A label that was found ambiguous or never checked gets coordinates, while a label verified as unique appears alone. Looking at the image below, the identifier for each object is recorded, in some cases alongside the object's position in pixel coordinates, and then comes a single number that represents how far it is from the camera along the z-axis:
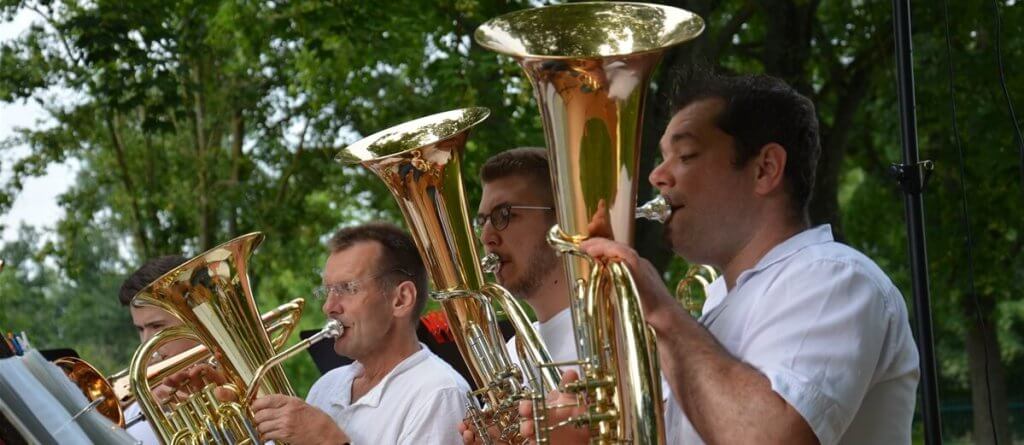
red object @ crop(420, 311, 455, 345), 4.75
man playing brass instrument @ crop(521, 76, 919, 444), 2.52
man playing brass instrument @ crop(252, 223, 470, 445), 3.88
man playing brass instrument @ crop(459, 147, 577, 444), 3.91
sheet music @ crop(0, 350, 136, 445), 2.60
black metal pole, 3.28
